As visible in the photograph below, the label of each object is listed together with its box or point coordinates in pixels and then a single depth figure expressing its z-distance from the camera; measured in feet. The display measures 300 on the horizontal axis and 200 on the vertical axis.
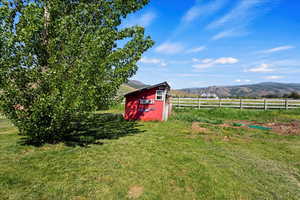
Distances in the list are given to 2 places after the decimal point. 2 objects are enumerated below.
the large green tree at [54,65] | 18.22
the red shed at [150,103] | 47.14
